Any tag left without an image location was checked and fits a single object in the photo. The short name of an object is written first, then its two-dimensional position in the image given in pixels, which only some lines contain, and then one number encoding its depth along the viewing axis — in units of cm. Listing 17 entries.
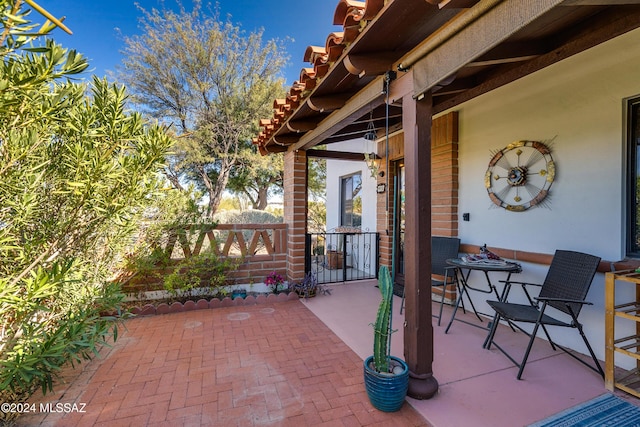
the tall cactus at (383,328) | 198
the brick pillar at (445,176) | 404
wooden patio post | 210
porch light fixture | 428
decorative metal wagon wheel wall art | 304
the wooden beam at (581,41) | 192
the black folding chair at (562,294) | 236
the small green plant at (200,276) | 412
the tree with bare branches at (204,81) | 995
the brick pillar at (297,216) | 477
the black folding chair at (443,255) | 378
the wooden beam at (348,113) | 259
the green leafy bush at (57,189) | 139
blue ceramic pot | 196
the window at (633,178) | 244
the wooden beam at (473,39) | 138
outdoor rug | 187
